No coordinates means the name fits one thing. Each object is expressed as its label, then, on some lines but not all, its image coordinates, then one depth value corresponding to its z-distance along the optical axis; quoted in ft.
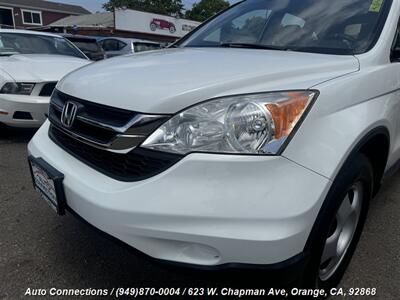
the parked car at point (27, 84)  14.57
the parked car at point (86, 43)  32.96
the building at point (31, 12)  131.44
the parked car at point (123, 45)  40.45
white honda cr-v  4.85
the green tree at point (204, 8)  178.19
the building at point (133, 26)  84.89
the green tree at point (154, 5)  181.11
